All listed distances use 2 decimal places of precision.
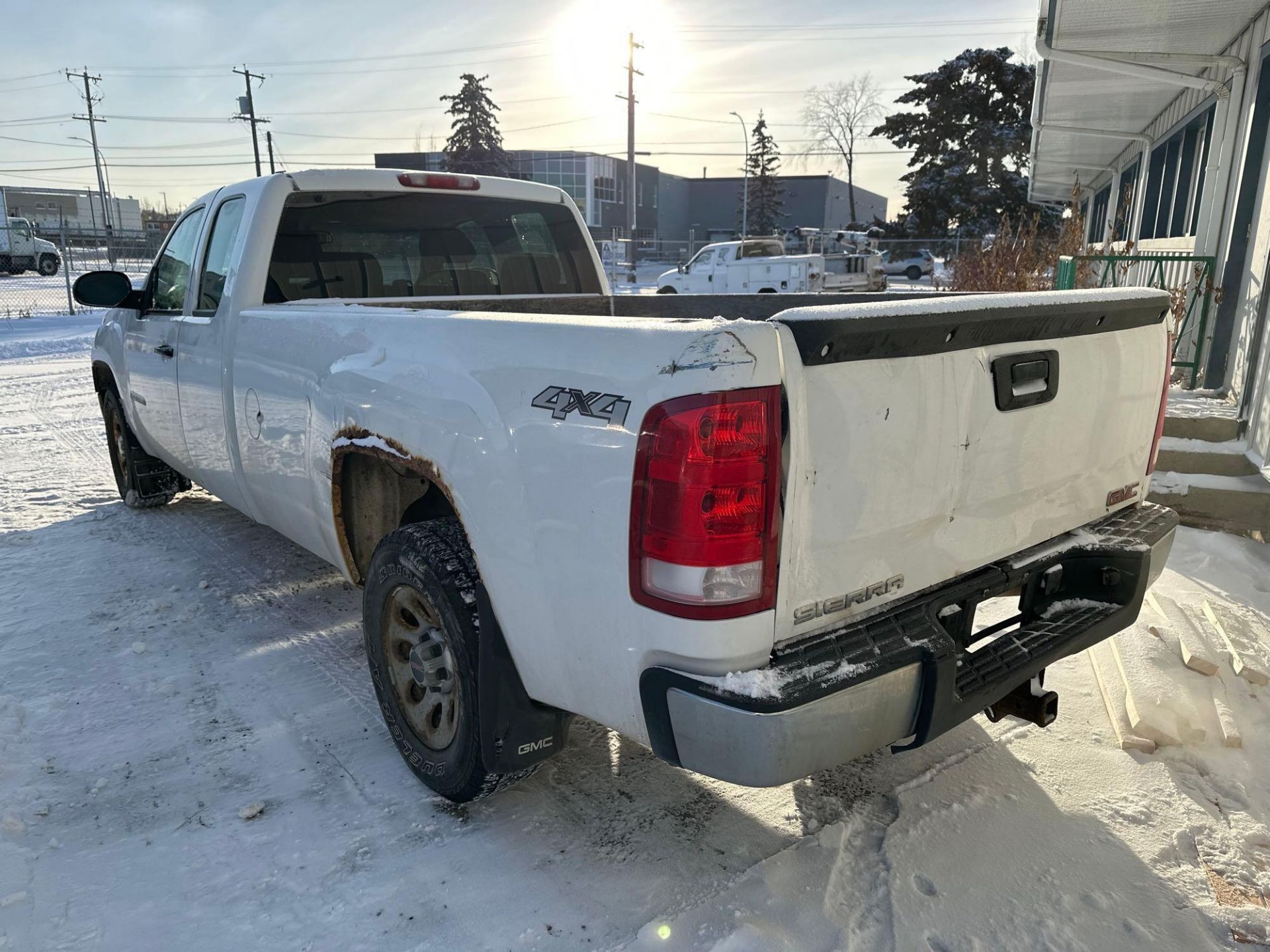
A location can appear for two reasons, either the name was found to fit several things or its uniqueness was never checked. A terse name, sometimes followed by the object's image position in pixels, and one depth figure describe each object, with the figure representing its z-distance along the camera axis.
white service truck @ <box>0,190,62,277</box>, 33.16
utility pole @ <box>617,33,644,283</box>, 36.12
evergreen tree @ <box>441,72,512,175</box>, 58.78
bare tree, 64.81
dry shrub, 10.41
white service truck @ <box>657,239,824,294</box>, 23.03
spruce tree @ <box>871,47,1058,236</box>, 41.12
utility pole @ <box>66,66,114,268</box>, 53.06
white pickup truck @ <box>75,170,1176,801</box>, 1.89
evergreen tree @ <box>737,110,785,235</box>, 70.94
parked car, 40.31
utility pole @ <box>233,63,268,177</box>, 46.72
